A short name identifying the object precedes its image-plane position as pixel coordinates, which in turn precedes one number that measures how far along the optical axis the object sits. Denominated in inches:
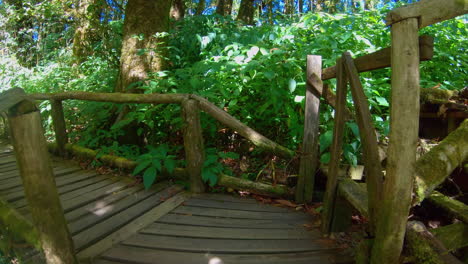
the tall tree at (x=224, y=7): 432.8
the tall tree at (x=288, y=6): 653.2
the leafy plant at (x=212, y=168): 123.6
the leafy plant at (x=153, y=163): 121.3
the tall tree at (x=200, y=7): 484.3
